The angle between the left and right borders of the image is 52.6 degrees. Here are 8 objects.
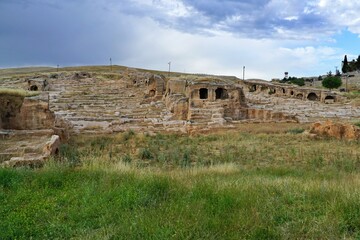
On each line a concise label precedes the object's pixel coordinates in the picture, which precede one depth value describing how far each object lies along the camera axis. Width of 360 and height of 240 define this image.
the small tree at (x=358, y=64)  95.61
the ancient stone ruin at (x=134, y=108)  19.47
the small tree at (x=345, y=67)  96.00
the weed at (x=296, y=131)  21.21
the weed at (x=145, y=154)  13.52
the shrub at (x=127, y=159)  11.57
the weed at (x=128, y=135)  19.32
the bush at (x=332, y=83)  65.50
